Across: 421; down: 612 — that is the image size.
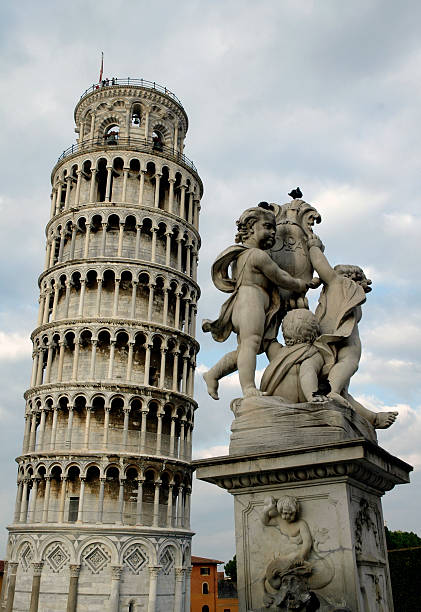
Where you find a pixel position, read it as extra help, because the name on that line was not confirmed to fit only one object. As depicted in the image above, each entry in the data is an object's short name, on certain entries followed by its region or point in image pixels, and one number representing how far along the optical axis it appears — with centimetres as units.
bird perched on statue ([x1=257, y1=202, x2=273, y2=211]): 571
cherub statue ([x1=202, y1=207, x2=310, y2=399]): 526
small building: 6266
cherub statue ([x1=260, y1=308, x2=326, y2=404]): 505
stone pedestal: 422
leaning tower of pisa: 3769
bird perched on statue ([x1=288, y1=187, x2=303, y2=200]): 623
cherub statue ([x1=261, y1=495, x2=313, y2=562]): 434
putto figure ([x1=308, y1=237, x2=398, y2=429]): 516
